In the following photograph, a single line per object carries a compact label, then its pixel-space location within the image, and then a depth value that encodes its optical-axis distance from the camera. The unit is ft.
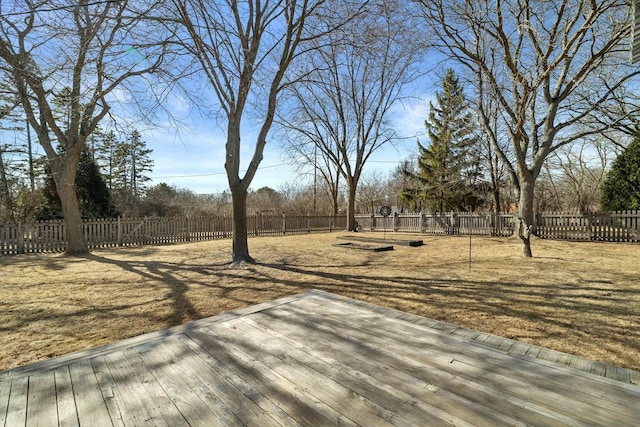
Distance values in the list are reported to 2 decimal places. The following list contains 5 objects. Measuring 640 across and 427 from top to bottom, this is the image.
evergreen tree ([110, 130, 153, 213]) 90.00
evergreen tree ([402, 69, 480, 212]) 74.02
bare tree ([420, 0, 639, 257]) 27.25
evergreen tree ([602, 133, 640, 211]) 40.22
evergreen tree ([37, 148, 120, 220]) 51.75
